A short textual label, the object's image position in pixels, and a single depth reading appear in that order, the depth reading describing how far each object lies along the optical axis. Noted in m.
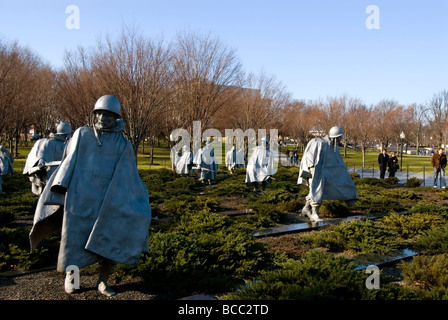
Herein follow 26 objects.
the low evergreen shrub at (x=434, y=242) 6.41
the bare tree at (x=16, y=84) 20.27
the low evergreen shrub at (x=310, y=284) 3.70
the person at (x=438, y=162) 18.05
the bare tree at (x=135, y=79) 17.27
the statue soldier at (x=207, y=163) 18.70
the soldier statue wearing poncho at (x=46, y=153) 9.77
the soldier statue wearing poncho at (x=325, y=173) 9.32
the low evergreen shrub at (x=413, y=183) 17.72
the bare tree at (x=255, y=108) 32.28
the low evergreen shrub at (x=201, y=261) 4.82
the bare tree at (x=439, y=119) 38.47
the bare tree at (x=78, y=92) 19.78
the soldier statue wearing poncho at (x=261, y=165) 14.04
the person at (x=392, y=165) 21.83
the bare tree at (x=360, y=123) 38.72
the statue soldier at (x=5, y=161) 16.23
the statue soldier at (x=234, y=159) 28.62
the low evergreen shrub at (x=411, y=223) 7.91
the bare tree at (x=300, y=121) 45.79
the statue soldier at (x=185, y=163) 21.86
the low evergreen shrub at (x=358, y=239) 6.59
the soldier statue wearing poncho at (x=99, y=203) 4.15
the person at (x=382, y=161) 21.91
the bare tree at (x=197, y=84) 23.84
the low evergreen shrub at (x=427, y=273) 4.77
